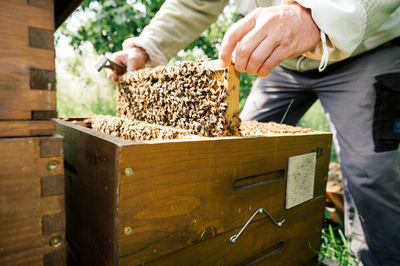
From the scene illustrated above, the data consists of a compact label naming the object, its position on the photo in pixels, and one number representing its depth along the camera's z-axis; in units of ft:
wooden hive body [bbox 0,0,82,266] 1.96
